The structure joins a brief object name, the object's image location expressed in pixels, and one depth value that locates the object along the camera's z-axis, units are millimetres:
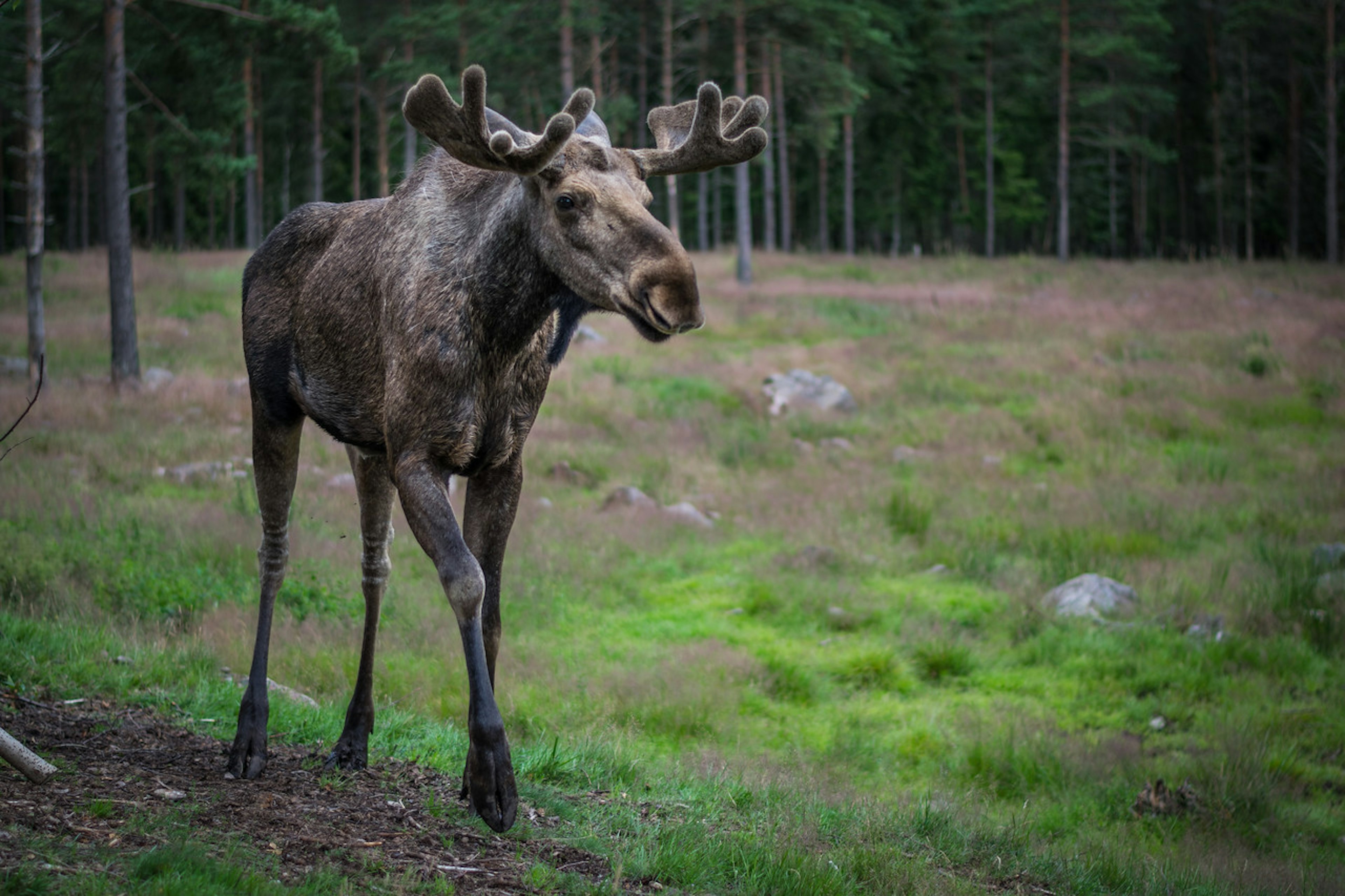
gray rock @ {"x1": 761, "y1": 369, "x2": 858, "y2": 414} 17141
